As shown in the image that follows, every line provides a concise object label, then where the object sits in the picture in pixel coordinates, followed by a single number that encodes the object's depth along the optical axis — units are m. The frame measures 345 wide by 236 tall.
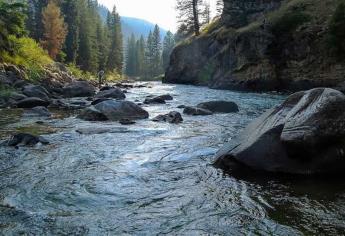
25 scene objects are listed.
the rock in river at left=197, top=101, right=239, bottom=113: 18.05
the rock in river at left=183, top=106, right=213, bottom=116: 17.30
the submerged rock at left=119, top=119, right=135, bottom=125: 14.52
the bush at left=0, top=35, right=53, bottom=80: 30.99
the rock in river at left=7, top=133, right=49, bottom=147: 10.20
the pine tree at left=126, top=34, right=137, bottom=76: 120.25
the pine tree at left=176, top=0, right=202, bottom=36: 57.88
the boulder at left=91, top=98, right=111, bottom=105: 20.23
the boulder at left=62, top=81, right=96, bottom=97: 27.34
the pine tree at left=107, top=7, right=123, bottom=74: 88.00
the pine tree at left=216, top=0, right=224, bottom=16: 71.15
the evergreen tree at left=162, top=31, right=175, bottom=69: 119.50
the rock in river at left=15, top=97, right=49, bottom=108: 18.74
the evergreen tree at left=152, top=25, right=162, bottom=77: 115.25
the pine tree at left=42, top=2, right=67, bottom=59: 52.22
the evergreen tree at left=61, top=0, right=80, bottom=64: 60.69
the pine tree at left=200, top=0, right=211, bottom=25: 59.94
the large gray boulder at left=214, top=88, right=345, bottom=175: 7.32
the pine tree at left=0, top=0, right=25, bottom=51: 31.16
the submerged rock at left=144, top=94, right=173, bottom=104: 22.87
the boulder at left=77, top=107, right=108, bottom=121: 15.57
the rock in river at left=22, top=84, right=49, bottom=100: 21.59
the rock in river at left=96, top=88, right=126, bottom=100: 24.34
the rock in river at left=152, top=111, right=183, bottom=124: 15.09
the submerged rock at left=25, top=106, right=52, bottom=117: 16.59
